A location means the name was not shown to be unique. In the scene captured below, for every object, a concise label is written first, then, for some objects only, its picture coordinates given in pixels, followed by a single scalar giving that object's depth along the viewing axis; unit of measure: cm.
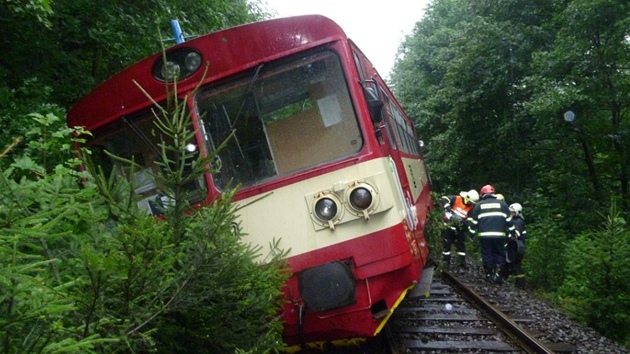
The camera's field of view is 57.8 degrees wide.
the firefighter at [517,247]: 987
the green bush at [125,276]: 206
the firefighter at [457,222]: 1058
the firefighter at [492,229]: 888
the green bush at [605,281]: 728
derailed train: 442
